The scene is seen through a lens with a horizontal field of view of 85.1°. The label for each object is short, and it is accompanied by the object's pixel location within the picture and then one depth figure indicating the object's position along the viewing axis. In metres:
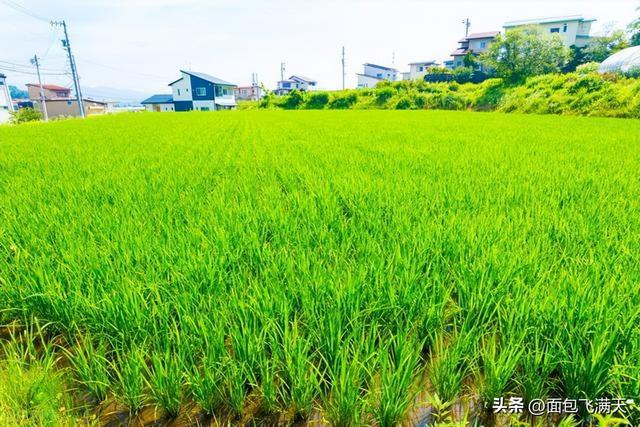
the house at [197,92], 43.31
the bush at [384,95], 27.73
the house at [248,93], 63.62
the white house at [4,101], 27.56
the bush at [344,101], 29.58
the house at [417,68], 58.28
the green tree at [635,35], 29.47
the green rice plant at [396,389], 1.04
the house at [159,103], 47.16
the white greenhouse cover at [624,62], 18.91
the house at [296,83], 67.61
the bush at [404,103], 25.20
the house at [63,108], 45.03
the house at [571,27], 40.53
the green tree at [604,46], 30.17
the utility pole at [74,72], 28.70
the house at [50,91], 50.19
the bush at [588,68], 20.37
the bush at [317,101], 31.19
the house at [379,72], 66.94
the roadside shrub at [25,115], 24.84
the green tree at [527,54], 24.91
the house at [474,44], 44.75
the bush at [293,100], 32.59
